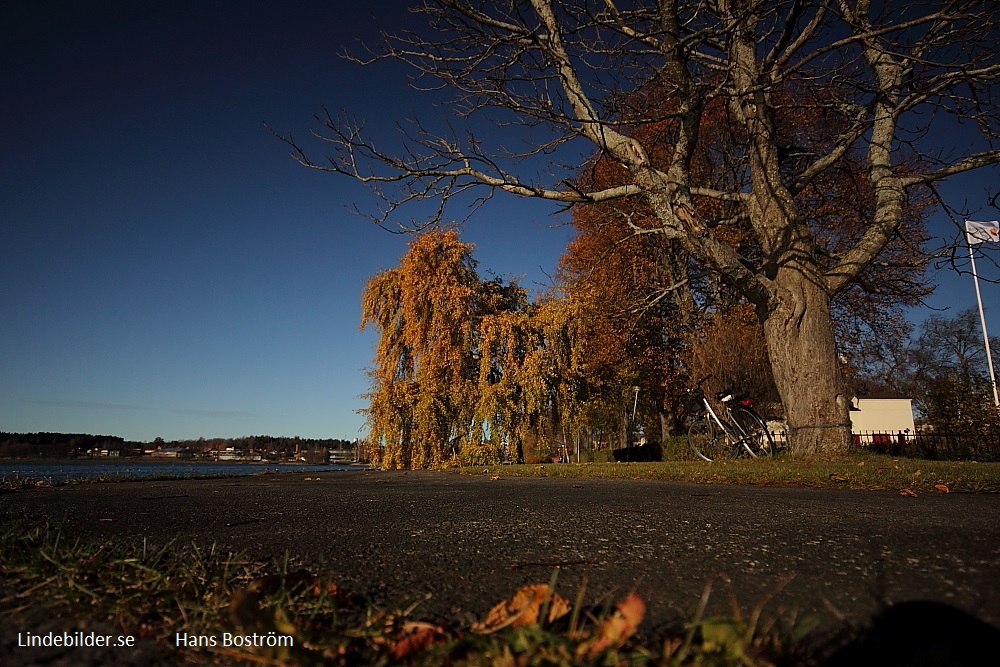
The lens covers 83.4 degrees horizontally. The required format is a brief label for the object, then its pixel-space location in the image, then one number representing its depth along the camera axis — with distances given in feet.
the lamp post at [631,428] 54.49
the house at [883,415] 111.86
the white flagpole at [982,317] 81.76
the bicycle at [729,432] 34.63
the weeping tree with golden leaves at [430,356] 47.91
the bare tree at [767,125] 23.80
